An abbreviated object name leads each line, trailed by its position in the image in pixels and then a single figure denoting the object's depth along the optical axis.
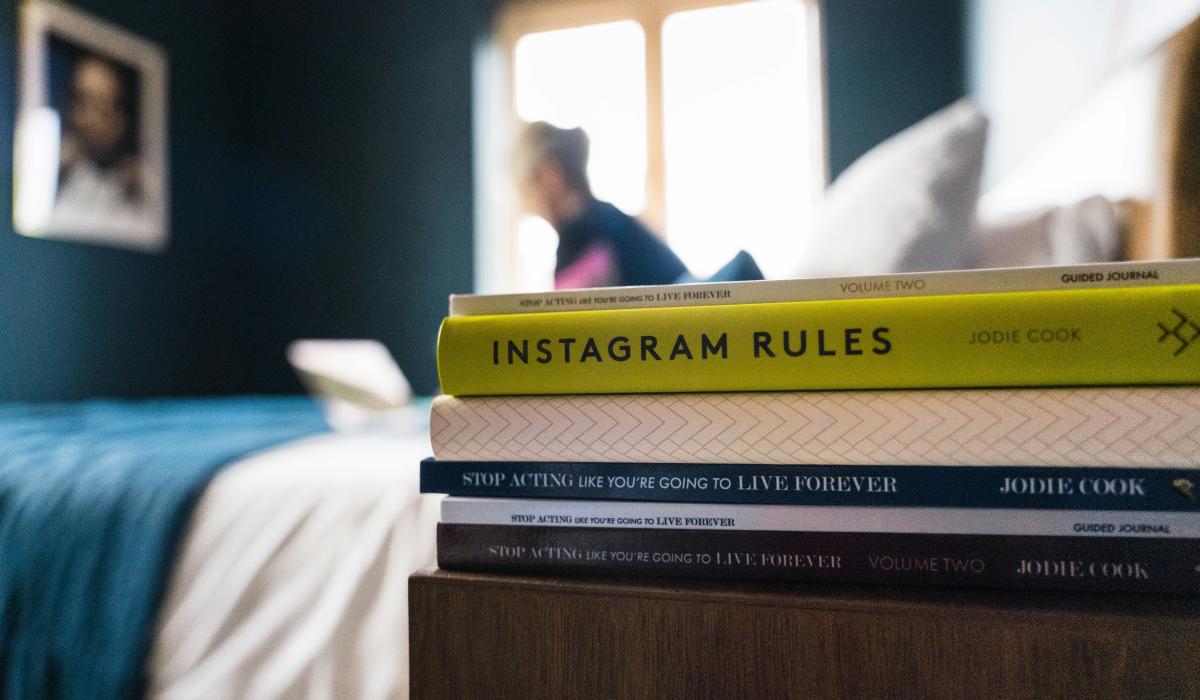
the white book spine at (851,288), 0.33
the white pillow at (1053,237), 0.91
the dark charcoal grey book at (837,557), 0.32
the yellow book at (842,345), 0.32
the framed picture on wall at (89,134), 2.22
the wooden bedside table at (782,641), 0.31
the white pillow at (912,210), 0.97
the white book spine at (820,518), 0.32
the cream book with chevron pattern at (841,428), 0.31
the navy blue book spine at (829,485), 0.32
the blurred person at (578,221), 1.82
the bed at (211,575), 0.71
